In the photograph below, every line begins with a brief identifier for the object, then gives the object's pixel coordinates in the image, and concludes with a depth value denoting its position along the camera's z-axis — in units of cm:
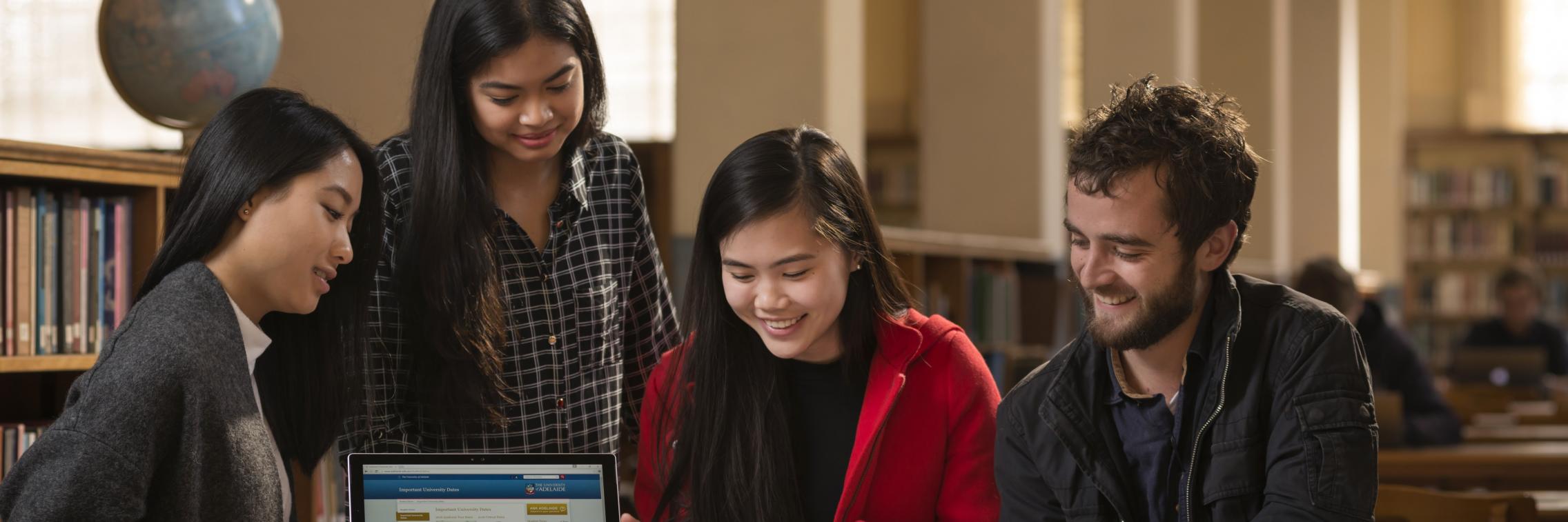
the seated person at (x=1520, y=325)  801
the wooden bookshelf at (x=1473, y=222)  1078
